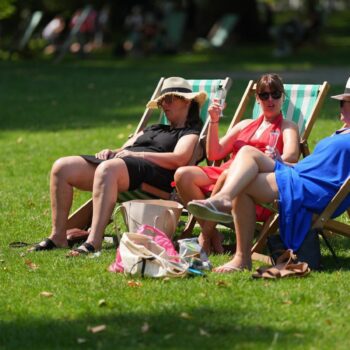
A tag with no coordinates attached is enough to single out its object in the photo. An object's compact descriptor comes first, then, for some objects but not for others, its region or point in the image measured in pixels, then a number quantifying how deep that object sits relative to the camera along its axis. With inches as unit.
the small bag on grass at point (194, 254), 531.2
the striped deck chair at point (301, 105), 634.2
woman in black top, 581.0
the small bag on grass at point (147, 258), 510.6
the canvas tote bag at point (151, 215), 572.1
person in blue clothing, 525.7
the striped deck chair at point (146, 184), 613.3
